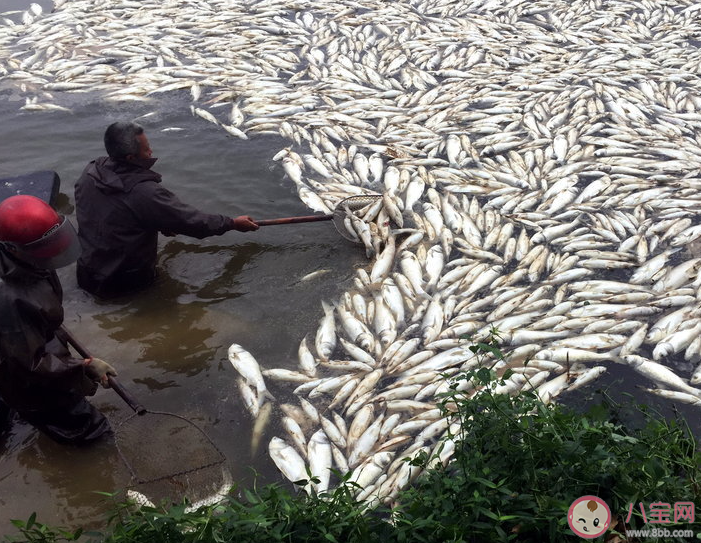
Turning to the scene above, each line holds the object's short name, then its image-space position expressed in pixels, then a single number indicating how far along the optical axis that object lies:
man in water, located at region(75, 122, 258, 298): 5.02
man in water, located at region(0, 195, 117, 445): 3.49
